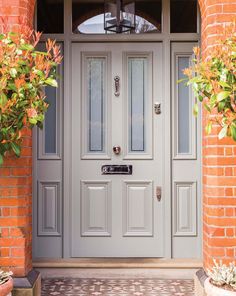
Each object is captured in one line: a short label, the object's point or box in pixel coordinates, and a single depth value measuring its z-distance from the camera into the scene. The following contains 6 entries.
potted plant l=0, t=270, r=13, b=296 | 3.54
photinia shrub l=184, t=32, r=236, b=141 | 3.19
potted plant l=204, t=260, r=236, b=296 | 3.45
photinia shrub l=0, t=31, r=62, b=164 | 3.37
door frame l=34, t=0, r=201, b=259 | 5.10
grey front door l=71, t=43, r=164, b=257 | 5.12
